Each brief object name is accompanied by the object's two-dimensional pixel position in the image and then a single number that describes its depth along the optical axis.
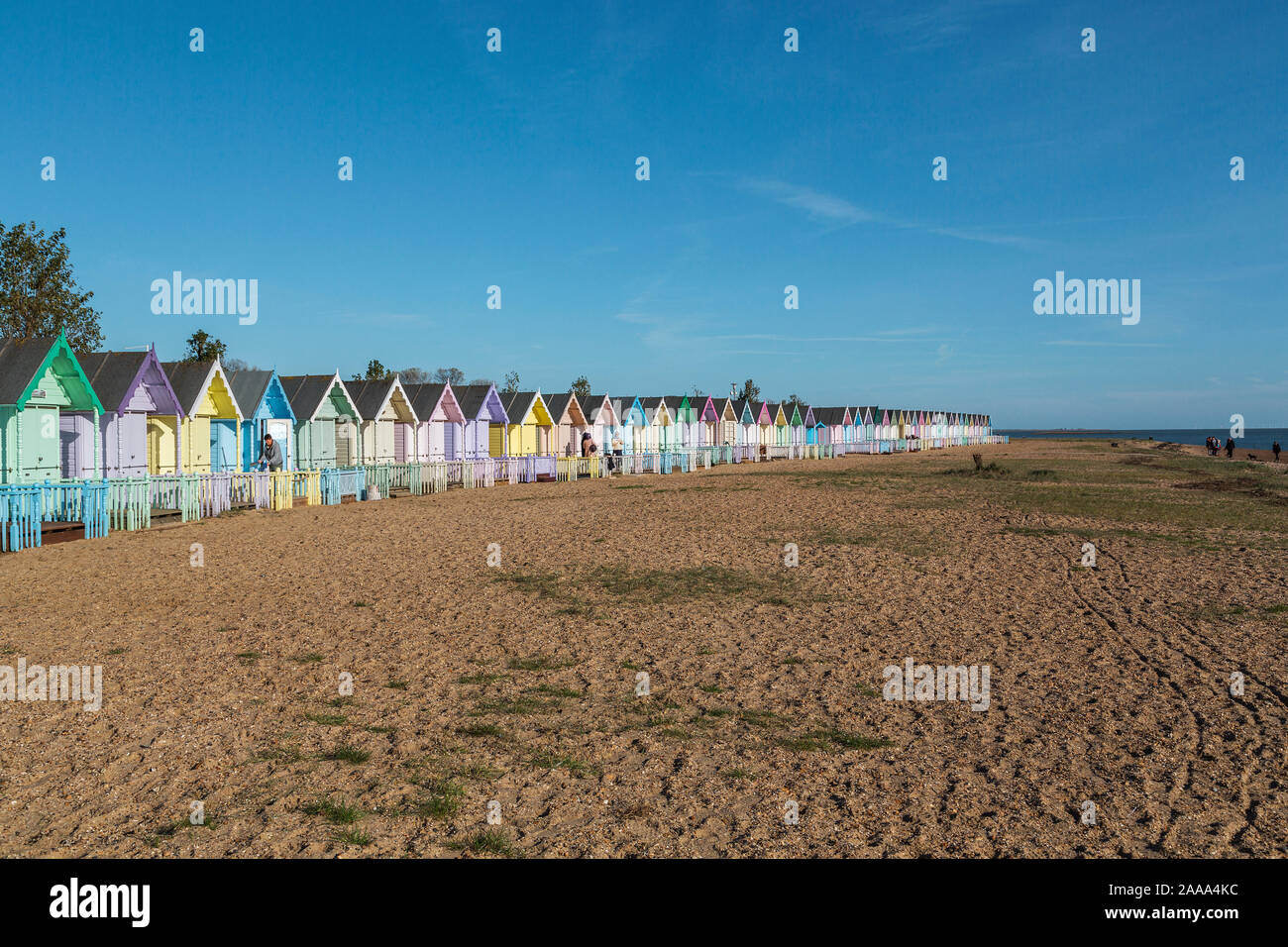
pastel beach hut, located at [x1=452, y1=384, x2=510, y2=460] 39.00
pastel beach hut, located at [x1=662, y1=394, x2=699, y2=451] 56.66
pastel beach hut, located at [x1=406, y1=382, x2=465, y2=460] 36.04
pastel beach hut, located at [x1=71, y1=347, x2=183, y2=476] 21.81
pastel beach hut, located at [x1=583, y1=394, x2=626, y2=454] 48.16
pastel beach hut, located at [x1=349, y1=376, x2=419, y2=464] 32.94
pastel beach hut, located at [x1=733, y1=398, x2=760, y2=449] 65.88
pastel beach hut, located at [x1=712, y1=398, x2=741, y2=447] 63.22
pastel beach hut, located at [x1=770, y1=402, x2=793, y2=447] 72.77
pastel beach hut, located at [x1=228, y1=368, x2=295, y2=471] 28.17
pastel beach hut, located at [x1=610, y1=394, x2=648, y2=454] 51.00
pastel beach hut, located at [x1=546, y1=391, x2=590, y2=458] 45.72
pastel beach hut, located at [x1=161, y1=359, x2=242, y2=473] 25.06
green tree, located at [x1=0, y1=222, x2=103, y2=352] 38.44
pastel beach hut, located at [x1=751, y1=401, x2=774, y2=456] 69.19
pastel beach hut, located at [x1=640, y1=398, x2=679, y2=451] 53.69
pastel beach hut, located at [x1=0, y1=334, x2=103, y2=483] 18.53
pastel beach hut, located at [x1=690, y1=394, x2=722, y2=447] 60.53
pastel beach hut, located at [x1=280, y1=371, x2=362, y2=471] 30.47
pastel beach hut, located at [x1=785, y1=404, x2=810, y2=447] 75.81
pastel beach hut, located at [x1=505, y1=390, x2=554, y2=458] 42.34
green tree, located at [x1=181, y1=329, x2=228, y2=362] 45.88
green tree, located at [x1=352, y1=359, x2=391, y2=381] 58.38
